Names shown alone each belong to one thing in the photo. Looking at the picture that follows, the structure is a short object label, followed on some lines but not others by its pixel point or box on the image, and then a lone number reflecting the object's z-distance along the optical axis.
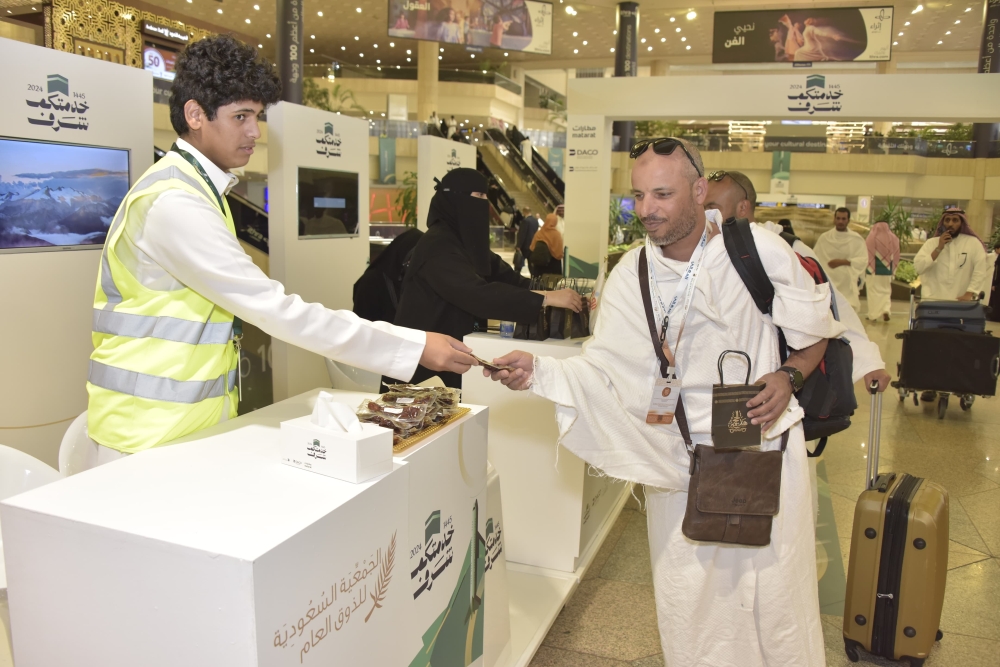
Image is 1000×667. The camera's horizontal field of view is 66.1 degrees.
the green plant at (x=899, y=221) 16.83
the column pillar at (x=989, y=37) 13.71
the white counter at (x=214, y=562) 1.22
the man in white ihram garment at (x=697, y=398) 2.10
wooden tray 1.74
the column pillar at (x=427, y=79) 23.72
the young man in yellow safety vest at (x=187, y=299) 1.73
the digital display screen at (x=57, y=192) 3.54
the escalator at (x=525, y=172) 21.00
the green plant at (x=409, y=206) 10.16
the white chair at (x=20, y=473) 2.01
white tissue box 1.49
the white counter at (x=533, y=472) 3.35
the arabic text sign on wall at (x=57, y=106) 3.58
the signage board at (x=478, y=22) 12.27
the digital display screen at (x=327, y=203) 5.64
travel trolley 5.98
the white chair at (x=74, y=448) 2.09
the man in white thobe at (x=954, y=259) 8.24
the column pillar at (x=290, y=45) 11.93
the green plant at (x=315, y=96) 15.53
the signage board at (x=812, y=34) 11.76
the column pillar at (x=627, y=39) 15.35
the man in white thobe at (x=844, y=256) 10.65
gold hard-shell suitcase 2.79
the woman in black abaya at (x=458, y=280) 3.30
